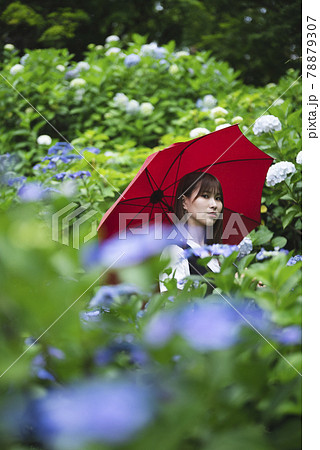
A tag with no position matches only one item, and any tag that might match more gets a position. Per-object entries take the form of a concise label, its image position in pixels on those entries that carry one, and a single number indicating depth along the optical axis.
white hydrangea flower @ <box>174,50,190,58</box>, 4.51
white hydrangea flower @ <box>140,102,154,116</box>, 3.82
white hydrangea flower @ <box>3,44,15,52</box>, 4.74
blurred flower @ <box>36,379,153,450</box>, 0.42
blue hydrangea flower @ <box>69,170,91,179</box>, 2.61
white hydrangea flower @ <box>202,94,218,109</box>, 3.90
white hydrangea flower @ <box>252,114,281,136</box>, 2.38
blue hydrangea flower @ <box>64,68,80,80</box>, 4.39
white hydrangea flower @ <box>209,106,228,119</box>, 3.24
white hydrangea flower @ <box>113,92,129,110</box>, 3.81
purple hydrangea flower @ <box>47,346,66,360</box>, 0.64
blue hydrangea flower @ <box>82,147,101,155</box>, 3.06
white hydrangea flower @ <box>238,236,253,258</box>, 2.21
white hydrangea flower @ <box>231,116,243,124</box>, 2.99
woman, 2.16
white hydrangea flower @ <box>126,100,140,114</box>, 3.79
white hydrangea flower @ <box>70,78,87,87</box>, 4.09
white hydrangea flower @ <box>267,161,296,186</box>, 2.20
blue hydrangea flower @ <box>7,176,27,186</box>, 2.90
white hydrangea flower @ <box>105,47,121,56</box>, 4.57
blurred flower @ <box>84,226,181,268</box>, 0.65
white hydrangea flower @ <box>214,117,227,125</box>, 3.09
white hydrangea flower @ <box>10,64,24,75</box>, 4.23
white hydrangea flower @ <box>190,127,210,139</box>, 2.86
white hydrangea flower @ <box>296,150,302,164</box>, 2.22
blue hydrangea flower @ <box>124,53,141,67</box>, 4.24
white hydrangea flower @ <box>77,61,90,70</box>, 4.39
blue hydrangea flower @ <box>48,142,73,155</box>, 3.06
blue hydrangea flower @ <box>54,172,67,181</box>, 2.63
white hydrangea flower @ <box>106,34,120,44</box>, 4.99
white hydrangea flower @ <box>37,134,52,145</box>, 3.45
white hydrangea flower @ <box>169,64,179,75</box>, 4.27
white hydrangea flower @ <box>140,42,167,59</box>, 4.41
